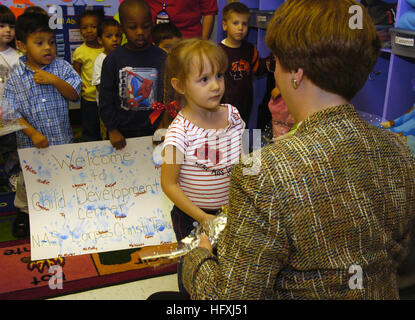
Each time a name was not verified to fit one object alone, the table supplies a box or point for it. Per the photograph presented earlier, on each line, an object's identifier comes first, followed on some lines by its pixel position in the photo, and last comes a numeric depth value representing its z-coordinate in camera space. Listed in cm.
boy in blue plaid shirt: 242
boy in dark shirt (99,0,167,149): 245
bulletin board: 426
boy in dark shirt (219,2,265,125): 345
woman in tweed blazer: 81
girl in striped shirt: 155
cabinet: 229
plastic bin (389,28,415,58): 198
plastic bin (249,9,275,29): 357
